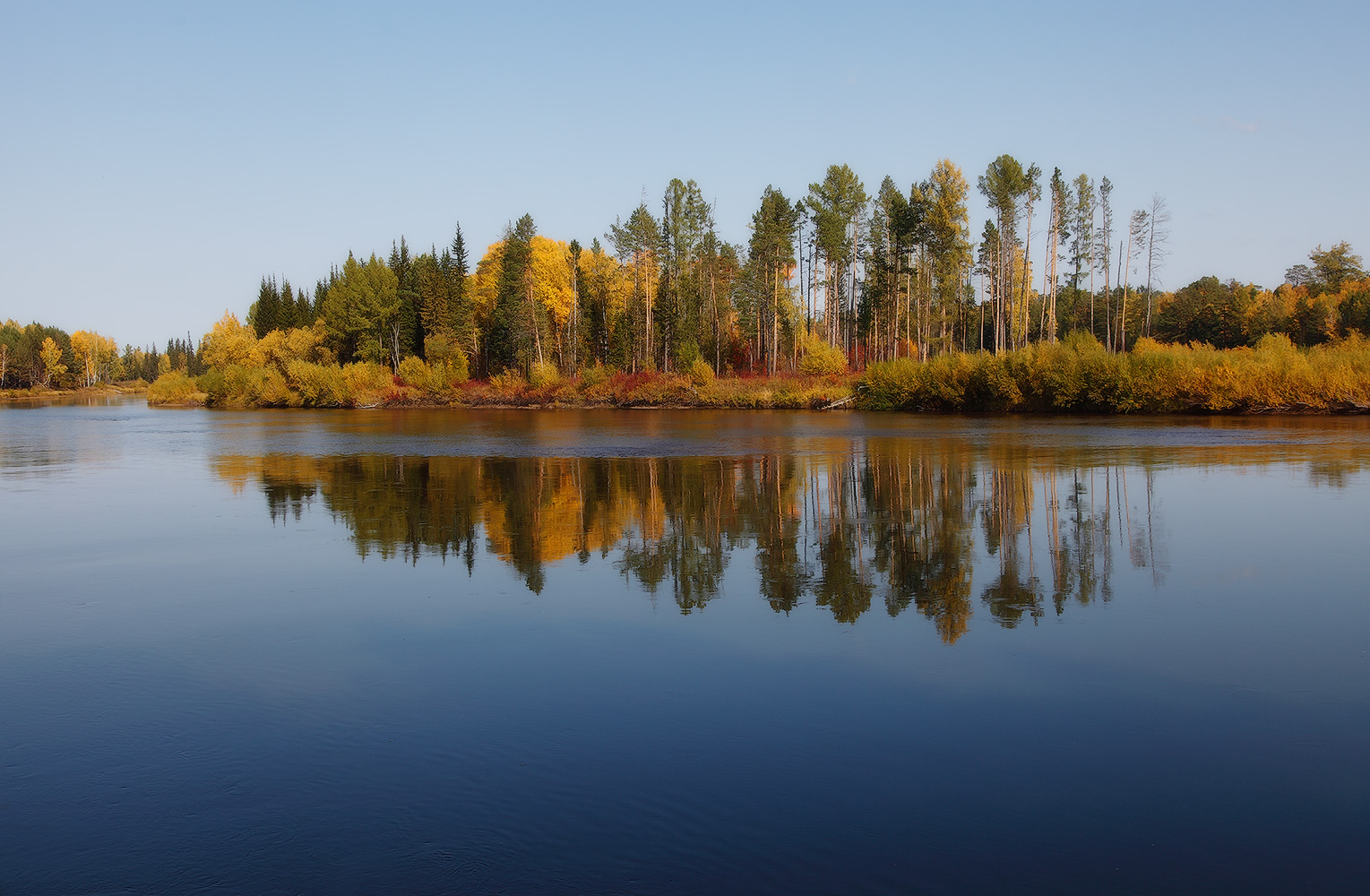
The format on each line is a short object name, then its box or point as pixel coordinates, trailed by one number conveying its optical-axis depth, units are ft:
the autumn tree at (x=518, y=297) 254.06
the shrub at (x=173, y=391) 323.78
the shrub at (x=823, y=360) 218.59
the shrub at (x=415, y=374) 268.00
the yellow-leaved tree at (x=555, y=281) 267.80
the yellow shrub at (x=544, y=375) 249.55
